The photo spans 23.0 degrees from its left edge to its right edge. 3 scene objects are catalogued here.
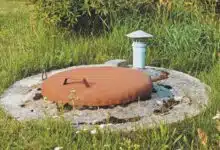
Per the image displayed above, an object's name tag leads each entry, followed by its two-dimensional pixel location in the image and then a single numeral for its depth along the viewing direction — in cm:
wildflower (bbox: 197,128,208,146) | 336
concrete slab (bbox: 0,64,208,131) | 428
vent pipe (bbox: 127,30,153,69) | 526
